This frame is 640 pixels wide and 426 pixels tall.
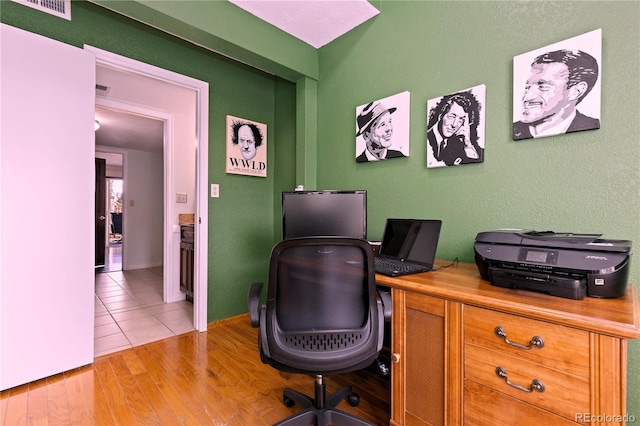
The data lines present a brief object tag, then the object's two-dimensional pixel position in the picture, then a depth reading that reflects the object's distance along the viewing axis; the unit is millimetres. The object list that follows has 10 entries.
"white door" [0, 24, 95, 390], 1731
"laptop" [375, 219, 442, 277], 1499
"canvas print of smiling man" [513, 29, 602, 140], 1312
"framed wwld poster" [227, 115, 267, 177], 2820
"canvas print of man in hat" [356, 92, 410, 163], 1985
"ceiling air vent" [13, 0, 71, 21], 1855
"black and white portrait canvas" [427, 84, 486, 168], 1656
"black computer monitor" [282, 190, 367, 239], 1996
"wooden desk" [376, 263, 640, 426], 841
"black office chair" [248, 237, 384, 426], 1229
